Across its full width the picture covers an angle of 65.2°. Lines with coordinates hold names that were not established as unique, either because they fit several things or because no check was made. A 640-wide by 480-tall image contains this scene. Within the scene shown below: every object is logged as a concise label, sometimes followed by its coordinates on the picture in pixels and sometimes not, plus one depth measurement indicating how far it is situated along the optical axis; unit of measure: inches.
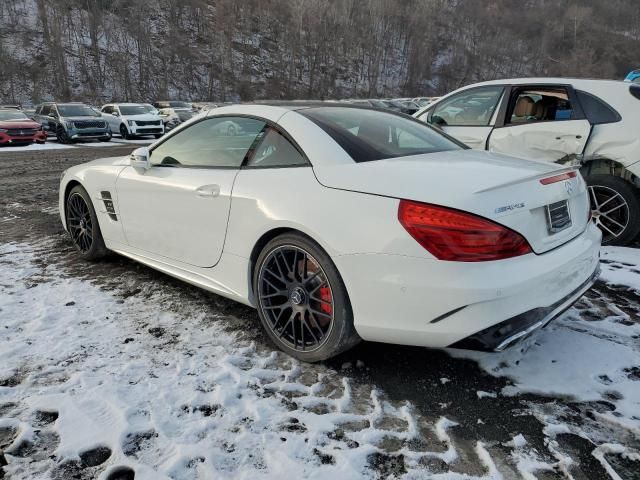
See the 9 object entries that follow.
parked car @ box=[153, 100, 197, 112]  1079.7
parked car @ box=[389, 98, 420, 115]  1312.7
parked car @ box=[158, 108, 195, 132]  949.8
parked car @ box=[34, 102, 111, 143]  747.4
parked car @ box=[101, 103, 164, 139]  821.2
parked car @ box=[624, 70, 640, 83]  414.3
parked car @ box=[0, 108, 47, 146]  680.9
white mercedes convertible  87.6
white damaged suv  184.9
